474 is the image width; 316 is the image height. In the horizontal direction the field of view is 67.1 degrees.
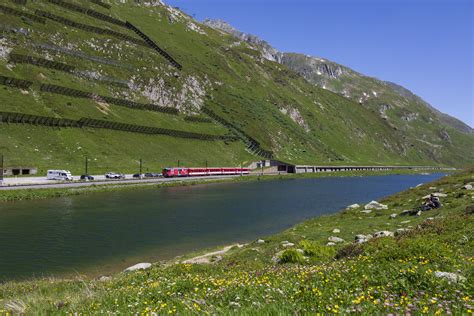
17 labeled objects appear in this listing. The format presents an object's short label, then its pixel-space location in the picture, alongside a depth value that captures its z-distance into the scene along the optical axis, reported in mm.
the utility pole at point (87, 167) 103588
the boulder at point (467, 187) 36275
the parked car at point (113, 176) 101000
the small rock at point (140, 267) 24116
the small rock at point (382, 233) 22211
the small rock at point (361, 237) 22812
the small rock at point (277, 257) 20153
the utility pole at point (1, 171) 79394
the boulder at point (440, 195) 34881
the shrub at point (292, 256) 18509
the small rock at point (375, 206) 39009
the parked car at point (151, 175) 116875
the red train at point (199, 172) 122188
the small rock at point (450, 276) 9281
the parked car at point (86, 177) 94875
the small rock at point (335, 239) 25073
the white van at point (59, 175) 89562
